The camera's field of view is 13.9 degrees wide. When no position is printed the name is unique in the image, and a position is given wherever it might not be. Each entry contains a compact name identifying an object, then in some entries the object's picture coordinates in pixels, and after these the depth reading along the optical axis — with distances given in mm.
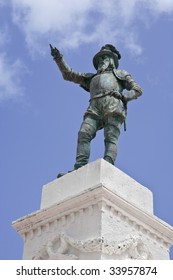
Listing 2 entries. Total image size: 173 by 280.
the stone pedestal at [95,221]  11258
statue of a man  12828
